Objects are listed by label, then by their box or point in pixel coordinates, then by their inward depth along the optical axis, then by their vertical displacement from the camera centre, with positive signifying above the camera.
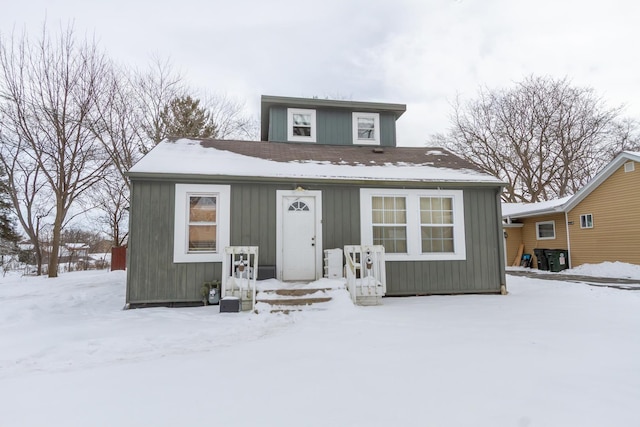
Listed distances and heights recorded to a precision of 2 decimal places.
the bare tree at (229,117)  17.22 +7.13
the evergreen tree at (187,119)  15.58 +6.39
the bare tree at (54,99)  10.84 +5.21
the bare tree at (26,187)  12.86 +2.62
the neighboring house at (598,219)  10.95 +0.95
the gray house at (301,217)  6.30 +0.59
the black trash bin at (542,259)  13.56 -0.67
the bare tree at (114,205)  15.69 +2.18
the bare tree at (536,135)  18.73 +6.81
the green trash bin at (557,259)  12.99 -0.65
